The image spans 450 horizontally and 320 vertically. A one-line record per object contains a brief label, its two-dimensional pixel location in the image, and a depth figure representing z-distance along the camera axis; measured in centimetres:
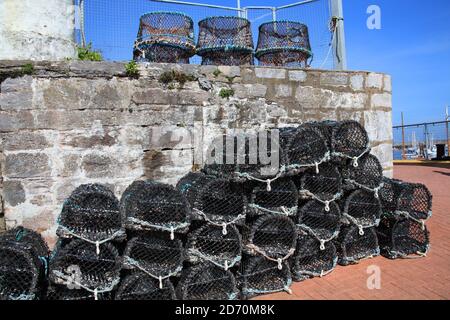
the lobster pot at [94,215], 291
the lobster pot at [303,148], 348
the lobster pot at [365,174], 386
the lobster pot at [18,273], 271
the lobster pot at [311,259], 360
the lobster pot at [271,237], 332
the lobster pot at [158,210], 298
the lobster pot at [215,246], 317
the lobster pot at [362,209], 381
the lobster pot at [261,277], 332
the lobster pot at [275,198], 338
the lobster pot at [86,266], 279
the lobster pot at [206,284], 310
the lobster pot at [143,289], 294
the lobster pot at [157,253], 301
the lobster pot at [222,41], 486
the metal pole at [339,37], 546
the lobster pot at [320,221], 360
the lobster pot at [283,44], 512
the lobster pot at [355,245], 385
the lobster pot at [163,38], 459
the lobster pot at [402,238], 399
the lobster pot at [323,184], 359
